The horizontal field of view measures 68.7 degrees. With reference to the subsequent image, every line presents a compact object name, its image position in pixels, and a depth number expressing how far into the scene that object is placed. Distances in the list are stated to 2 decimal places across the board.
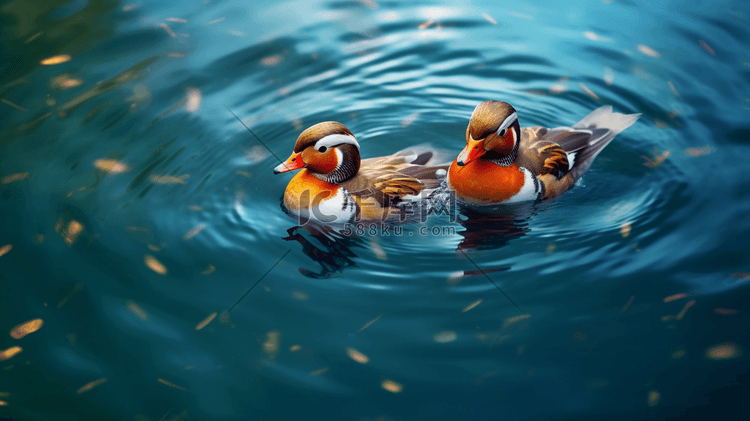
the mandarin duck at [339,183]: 4.17
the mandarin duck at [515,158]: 4.23
